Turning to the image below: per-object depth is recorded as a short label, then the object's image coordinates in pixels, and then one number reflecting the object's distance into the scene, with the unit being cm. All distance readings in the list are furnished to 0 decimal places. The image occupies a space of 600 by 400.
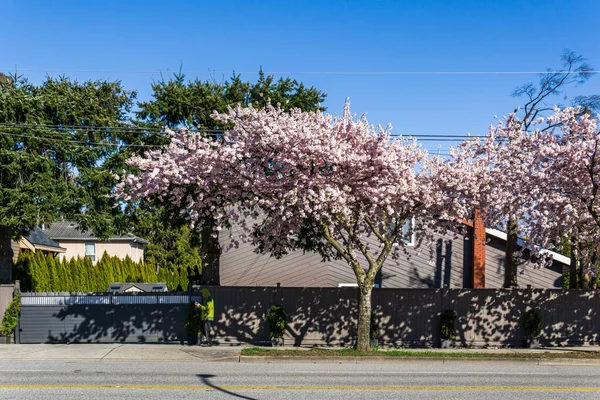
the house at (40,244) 4736
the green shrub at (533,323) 2292
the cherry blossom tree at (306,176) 1861
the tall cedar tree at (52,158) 2795
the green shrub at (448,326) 2272
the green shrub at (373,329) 2253
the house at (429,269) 3025
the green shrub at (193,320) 2184
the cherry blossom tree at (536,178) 1969
